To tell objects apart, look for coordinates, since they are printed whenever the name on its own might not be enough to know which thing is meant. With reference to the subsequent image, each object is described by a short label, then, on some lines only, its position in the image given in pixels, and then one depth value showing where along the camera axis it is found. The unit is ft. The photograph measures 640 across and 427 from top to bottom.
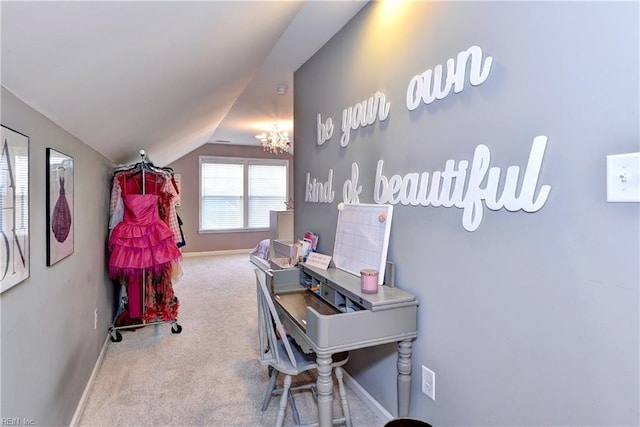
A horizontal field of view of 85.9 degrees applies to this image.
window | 23.65
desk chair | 5.67
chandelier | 17.16
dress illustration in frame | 4.85
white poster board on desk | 5.97
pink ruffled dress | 9.28
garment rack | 9.92
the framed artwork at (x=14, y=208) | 3.41
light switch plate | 2.92
